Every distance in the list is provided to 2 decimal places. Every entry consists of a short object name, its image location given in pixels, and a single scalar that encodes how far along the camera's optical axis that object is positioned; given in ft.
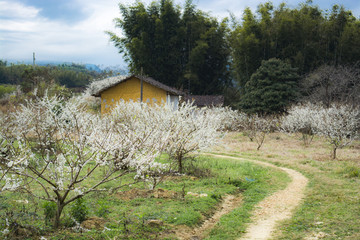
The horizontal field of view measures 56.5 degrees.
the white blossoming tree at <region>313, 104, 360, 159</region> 53.42
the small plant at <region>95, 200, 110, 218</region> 25.79
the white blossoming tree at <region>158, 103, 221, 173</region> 39.52
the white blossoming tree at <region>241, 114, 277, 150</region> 80.75
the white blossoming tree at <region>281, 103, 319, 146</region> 80.12
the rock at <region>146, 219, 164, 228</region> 23.66
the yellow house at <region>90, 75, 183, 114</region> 102.89
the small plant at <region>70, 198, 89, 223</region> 23.04
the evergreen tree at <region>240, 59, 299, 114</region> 101.45
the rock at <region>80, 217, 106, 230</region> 22.70
